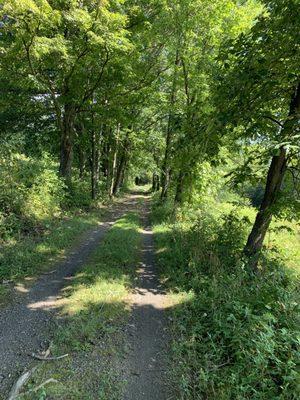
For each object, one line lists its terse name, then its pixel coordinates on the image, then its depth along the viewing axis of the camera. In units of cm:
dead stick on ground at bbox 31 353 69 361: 383
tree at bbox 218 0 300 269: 470
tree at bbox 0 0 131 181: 895
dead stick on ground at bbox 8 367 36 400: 318
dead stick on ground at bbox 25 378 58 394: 326
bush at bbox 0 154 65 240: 873
